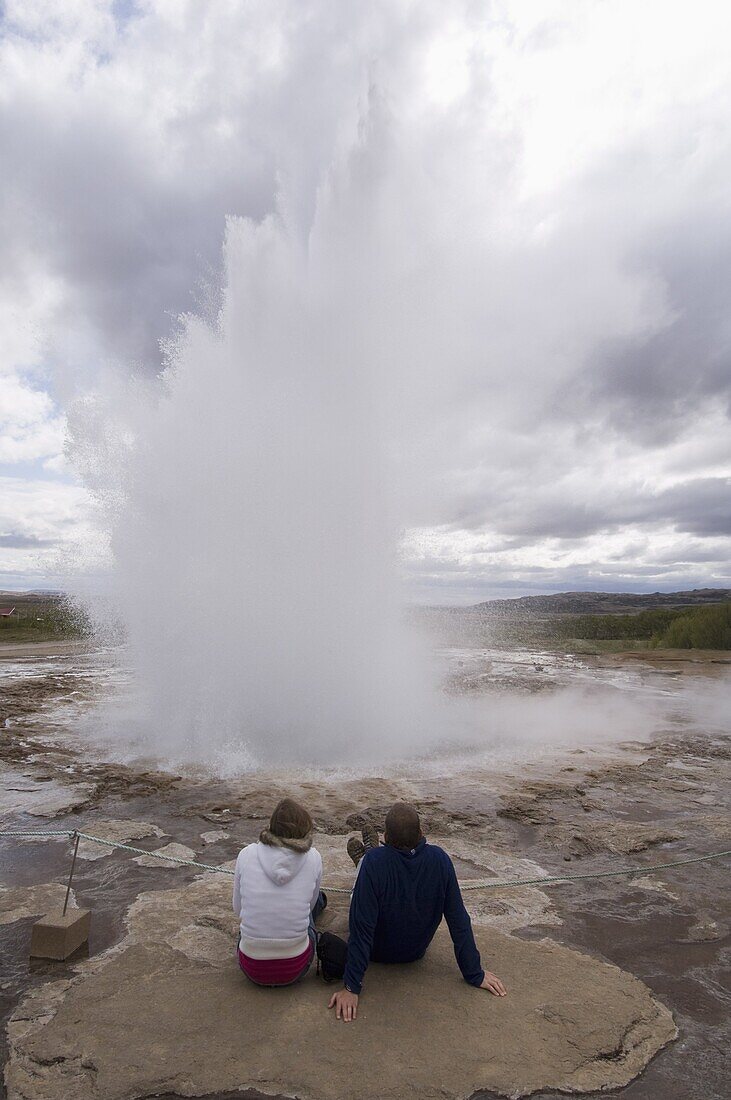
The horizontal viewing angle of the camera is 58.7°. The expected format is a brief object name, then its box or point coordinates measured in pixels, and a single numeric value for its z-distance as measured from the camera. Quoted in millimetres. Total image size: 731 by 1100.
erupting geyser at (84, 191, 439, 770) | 9883
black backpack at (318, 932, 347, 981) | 3258
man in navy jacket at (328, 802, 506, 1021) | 3102
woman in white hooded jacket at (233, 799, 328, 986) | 3145
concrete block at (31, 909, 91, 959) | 3562
